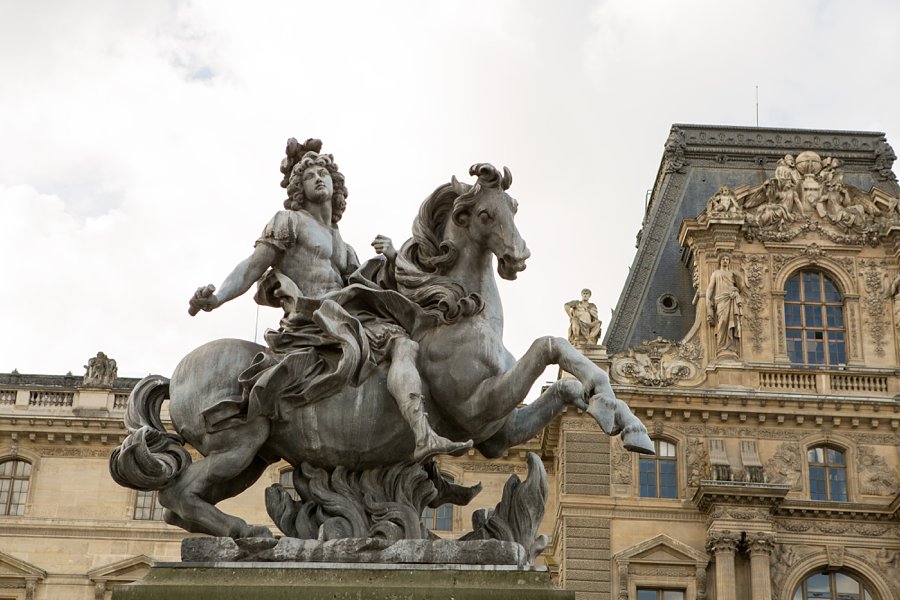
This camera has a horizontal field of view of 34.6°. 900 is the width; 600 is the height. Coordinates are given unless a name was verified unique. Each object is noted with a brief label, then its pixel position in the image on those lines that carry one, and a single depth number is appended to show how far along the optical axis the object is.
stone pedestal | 6.25
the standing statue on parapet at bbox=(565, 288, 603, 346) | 40.22
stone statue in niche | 40.12
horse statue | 6.91
